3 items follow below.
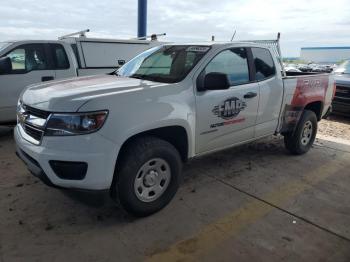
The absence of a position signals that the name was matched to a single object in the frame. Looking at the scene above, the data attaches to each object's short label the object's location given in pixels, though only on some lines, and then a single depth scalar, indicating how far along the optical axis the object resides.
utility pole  12.65
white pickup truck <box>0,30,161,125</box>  6.18
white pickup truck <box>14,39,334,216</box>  2.93
